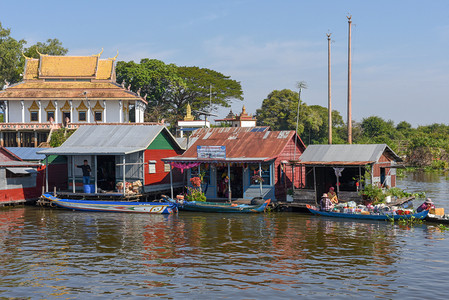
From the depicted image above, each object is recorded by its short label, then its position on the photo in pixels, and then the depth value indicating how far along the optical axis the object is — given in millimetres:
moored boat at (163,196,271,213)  28844
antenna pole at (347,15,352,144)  43969
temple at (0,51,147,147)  55753
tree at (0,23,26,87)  71375
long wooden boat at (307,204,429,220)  25062
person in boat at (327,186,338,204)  28377
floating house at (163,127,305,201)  30625
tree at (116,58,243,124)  75688
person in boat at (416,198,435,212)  25219
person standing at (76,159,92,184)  33531
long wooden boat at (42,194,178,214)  29797
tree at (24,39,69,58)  73375
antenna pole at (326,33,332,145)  47750
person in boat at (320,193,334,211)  27561
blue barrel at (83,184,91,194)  33075
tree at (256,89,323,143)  83625
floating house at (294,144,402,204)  28453
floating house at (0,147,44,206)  33188
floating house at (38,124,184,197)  33656
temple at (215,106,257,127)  53344
